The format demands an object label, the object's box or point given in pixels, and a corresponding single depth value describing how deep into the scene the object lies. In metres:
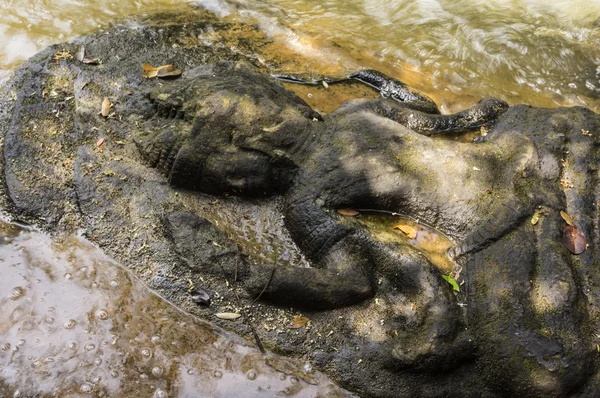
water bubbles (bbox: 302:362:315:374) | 3.35
